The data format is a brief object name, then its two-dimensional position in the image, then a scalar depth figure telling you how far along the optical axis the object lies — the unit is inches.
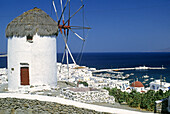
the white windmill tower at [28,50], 504.1
